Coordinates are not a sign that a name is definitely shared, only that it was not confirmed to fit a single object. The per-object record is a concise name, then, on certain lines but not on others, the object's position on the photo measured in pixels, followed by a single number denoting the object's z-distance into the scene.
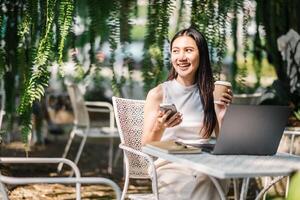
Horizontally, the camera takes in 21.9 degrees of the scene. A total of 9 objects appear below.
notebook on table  2.52
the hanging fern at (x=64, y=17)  3.49
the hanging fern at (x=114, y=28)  3.85
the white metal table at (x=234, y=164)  2.20
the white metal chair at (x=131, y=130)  3.32
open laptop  2.47
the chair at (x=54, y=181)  2.20
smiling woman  2.89
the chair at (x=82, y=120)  5.67
